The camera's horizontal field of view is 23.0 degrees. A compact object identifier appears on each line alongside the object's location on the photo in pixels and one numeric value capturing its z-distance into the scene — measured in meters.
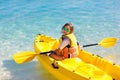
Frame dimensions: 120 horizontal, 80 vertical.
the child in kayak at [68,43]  5.30
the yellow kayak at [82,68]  4.72
